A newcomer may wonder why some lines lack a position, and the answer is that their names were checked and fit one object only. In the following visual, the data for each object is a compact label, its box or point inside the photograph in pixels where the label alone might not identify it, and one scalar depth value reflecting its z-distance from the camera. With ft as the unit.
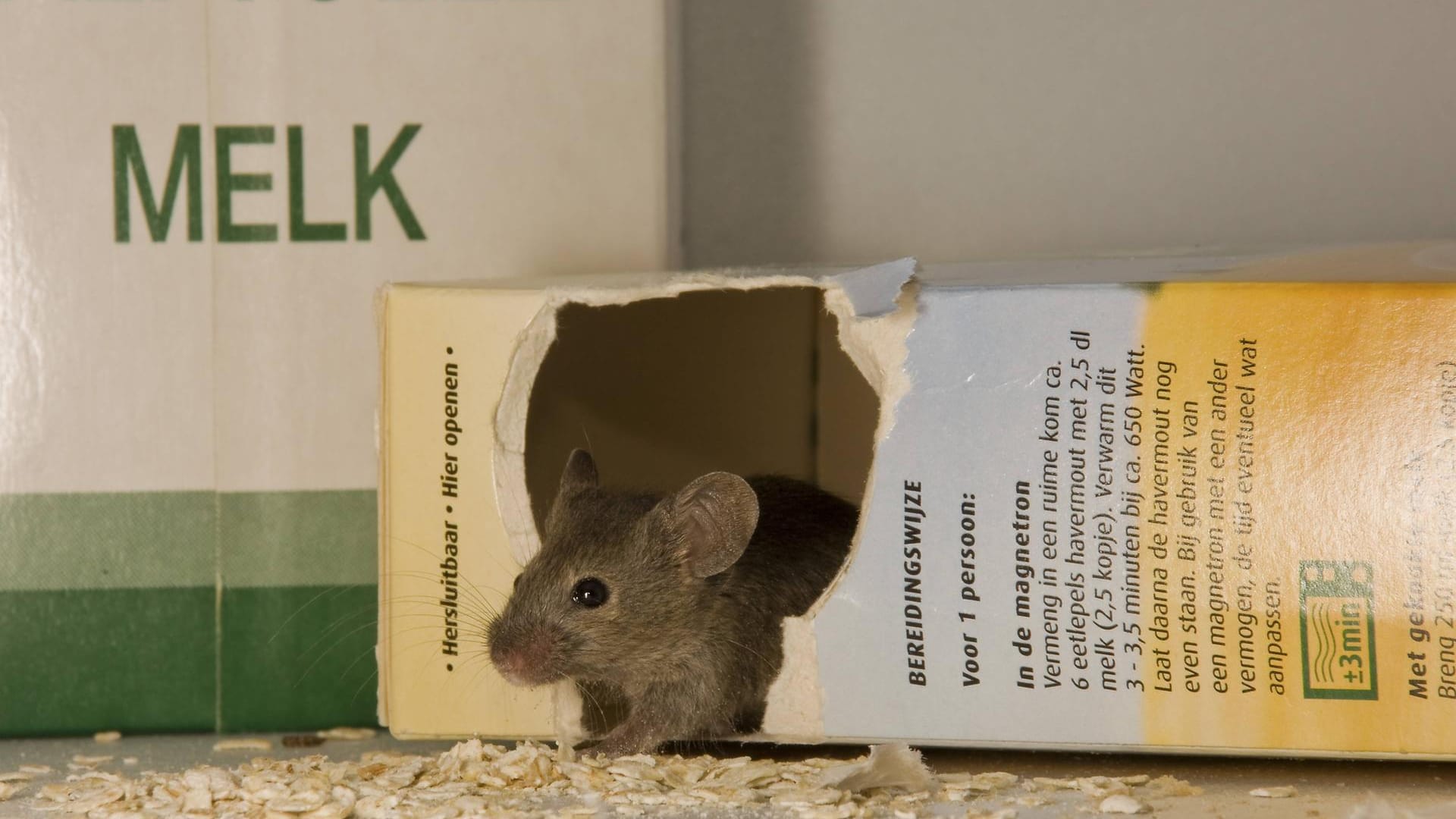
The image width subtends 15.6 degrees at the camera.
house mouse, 2.25
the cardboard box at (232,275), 2.34
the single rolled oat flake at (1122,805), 2.18
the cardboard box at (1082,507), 2.17
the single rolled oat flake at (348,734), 2.36
